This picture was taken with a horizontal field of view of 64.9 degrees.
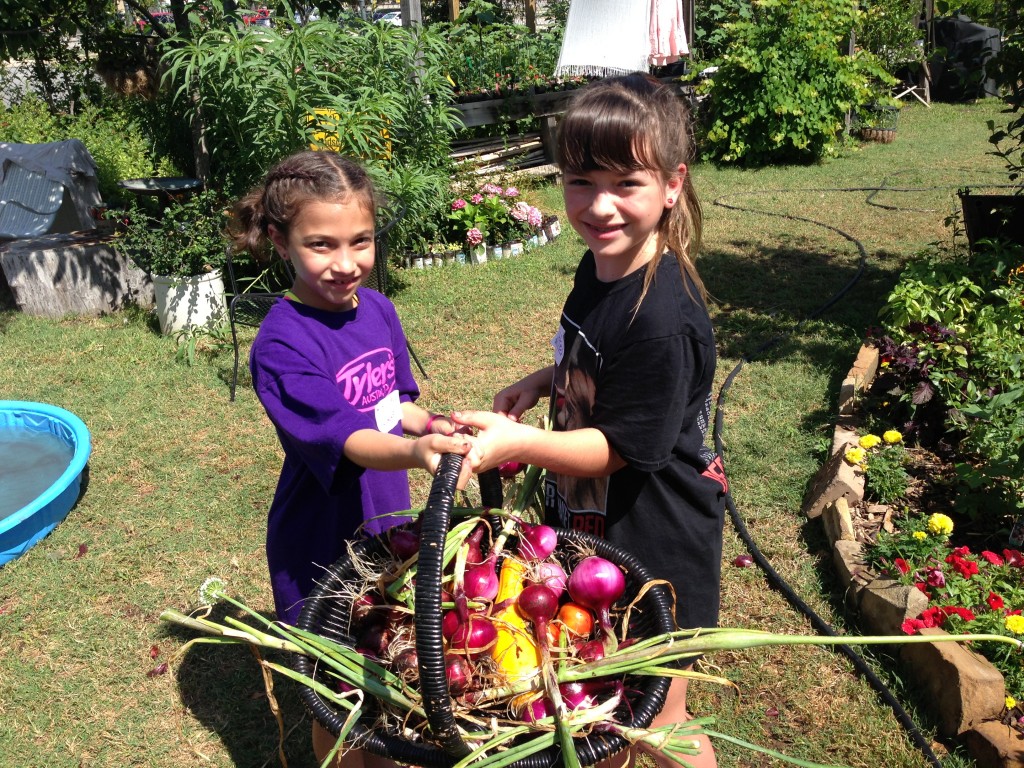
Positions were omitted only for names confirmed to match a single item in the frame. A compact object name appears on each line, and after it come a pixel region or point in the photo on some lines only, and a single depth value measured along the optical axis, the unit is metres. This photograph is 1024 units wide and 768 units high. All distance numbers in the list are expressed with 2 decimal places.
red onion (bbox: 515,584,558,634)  1.43
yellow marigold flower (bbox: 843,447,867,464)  3.31
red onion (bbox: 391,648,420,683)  1.38
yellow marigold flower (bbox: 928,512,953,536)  2.81
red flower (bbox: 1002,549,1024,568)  2.64
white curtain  8.12
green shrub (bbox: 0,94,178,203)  8.52
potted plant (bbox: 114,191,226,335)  5.72
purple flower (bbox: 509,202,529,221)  7.32
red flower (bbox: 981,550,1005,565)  2.65
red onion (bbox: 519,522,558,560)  1.57
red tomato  1.48
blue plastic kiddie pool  3.41
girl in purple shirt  1.70
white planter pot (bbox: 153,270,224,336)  5.73
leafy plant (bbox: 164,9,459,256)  5.25
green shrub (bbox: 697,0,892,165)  9.83
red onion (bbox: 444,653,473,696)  1.36
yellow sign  5.26
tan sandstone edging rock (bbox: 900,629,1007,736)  2.29
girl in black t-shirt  1.55
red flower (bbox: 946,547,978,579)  2.63
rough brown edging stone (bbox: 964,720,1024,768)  2.19
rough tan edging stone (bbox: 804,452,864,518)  3.24
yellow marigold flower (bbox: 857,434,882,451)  3.39
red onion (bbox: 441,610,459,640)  1.41
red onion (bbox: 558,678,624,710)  1.35
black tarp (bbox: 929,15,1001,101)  14.25
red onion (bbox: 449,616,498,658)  1.39
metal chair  4.77
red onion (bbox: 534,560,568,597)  1.52
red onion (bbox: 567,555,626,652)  1.44
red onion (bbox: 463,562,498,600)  1.49
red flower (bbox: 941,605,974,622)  2.47
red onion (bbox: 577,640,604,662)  1.44
